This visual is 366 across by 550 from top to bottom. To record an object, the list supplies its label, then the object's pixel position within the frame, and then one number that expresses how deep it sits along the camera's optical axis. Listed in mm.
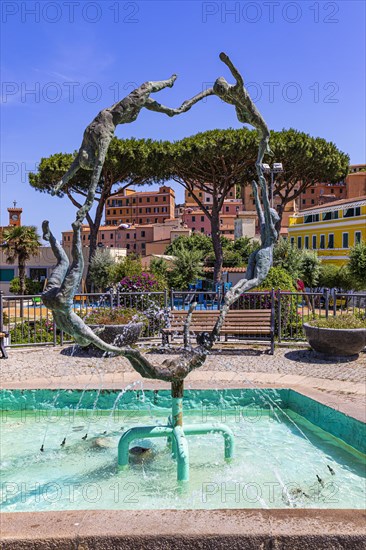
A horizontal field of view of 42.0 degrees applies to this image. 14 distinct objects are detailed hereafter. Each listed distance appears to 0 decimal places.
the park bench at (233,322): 9602
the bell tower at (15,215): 48203
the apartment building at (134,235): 68875
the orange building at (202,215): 78125
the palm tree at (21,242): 32125
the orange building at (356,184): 60094
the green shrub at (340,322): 8984
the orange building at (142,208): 85000
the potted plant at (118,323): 9250
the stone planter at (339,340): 8742
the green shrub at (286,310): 11375
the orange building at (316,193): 80775
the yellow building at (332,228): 39750
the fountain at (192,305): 2879
